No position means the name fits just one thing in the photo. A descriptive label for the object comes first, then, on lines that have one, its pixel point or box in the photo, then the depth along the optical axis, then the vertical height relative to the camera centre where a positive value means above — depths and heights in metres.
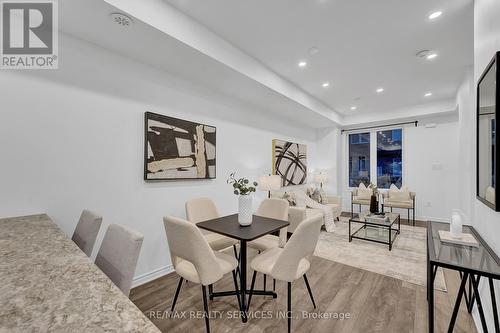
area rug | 2.74 -1.33
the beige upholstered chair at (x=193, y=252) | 1.60 -0.64
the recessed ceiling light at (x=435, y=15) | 2.14 +1.52
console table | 1.22 -0.57
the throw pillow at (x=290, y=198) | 4.43 -0.62
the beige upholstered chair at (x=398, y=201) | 5.11 -0.81
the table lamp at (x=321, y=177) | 5.77 -0.27
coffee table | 3.82 -1.27
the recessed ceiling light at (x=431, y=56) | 2.91 +1.51
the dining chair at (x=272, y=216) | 2.48 -0.62
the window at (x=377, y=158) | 5.96 +0.28
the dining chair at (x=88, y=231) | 1.52 -0.46
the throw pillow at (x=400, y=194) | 5.30 -0.66
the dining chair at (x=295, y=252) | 1.65 -0.66
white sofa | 3.39 -0.80
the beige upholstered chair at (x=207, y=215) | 2.57 -0.59
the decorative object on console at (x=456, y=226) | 1.71 -0.46
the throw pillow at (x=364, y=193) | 5.77 -0.68
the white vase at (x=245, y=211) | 2.28 -0.46
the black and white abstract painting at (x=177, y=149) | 2.58 +0.24
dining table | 1.94 -0.61
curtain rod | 5.58 +1.16
